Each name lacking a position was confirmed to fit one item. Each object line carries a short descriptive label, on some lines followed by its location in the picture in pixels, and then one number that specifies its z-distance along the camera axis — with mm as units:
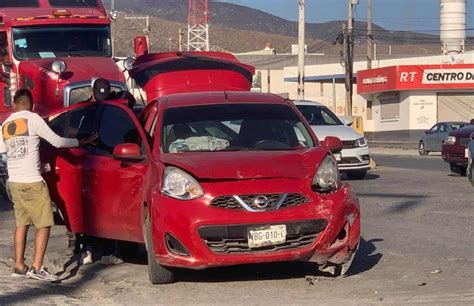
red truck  17734
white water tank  74688
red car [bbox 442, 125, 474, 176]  22422
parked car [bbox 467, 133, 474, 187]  18953
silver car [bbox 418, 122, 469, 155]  40375
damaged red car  8703
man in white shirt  9719
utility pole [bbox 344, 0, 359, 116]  52719
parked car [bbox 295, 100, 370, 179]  20812
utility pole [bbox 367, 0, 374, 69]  59328
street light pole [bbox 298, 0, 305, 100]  40625
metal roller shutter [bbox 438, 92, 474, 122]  56750
